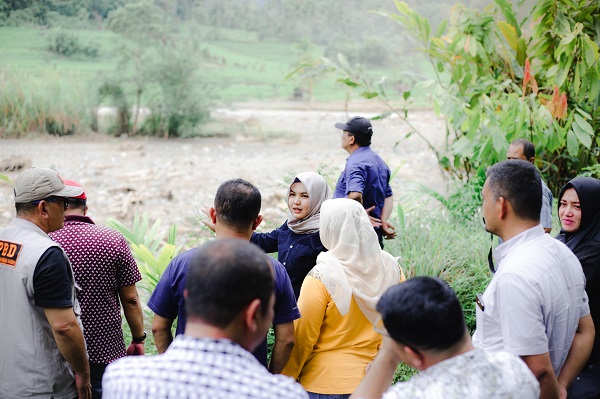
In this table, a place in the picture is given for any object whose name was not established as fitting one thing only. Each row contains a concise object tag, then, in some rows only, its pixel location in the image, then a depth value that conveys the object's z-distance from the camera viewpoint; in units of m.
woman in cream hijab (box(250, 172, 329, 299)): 3.42
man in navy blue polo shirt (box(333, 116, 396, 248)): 4.87
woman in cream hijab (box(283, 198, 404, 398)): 2.62
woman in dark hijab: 2.75
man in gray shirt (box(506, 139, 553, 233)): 4.26
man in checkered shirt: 1.45
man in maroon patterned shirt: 2.97
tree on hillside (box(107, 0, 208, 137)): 15.09
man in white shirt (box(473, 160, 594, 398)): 2.15
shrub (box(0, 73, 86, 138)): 12.02
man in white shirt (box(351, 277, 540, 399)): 1.62
